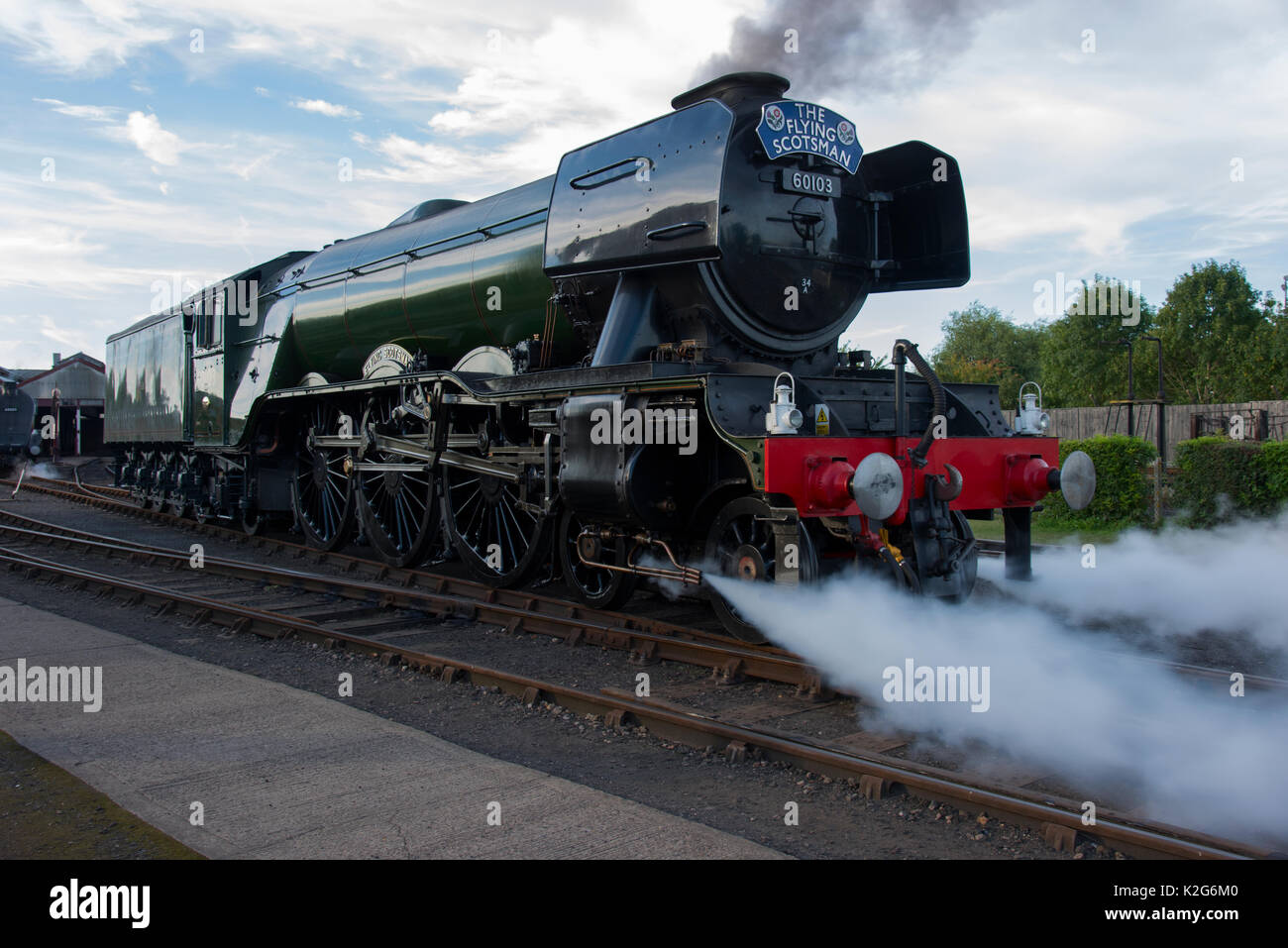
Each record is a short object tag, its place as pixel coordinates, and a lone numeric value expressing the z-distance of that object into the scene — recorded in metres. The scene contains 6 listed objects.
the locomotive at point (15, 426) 27.89
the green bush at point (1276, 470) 11.21
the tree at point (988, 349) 68.00
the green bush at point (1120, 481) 12.48
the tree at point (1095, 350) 39.56
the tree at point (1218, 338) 33.03
